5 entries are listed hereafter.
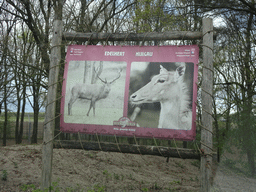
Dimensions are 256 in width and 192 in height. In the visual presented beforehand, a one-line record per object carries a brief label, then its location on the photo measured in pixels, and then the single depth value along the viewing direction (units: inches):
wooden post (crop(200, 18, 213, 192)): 132.8
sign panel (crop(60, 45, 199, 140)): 136.2
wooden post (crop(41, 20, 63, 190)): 148.6
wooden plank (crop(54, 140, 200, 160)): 135.5
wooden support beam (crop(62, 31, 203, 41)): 144.6
